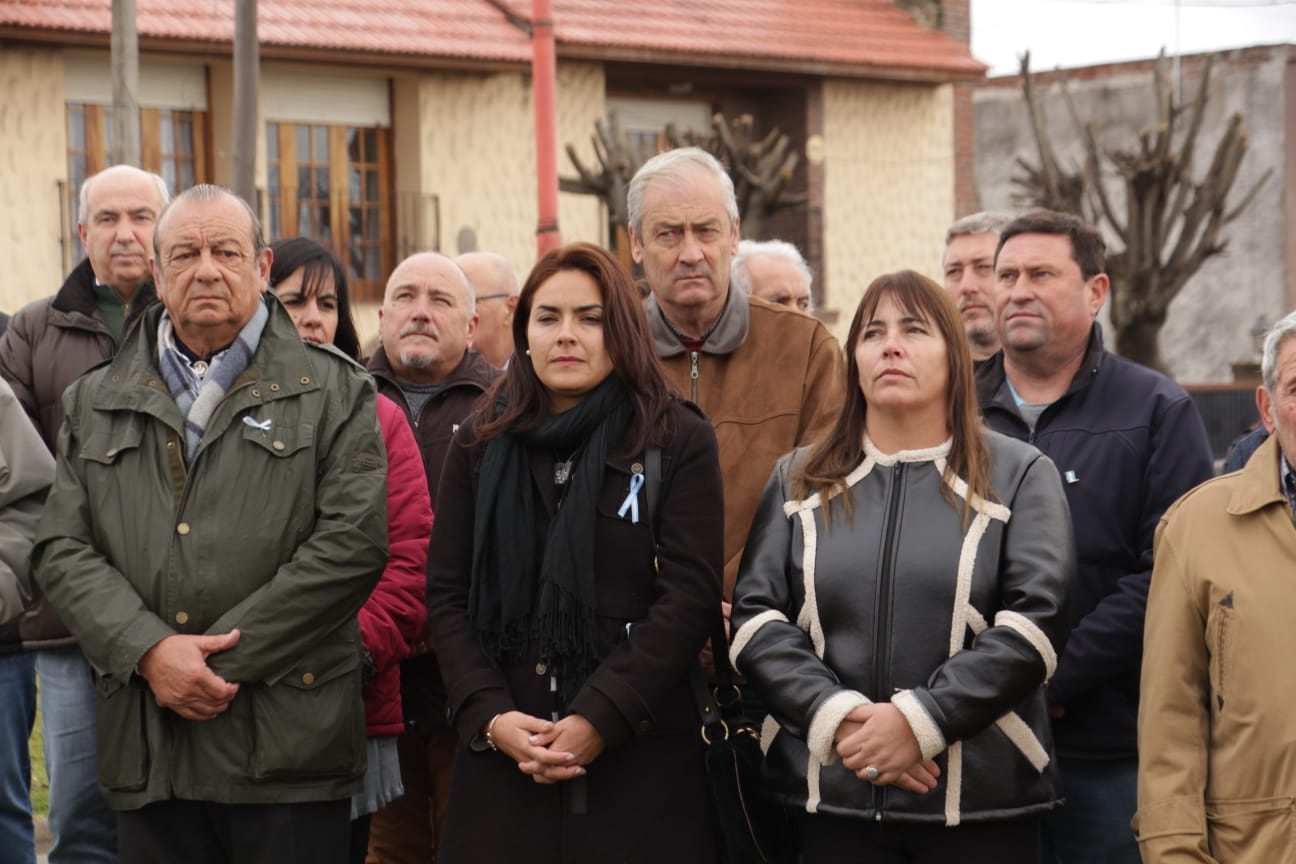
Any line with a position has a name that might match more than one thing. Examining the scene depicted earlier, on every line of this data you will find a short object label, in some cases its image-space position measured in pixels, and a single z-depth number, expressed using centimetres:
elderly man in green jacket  446
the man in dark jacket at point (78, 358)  518
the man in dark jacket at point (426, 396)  553
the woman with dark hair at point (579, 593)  432
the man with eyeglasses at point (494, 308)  734
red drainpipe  1205
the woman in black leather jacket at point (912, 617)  408
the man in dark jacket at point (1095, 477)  464
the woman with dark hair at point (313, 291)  577
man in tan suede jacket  498
